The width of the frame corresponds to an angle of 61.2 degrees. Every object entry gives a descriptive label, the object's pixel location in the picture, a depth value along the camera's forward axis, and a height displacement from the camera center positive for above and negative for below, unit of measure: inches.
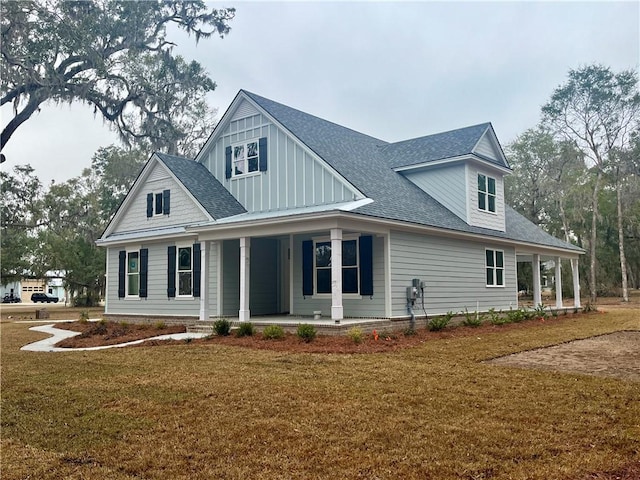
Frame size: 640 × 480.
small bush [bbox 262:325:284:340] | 465.4 -47.9
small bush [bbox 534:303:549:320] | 729.8 -54.0
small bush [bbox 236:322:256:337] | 496.7 -48.1
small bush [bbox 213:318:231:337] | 508.1 -45.8
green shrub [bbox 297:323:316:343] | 450.9 -46.7
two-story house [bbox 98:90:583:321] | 550.0 +54.6
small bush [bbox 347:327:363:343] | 436.1 -47.9
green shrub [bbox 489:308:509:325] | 625.0 -53.2
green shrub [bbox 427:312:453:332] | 536.4 -48.2
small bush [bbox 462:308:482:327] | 600.4 -51.5
